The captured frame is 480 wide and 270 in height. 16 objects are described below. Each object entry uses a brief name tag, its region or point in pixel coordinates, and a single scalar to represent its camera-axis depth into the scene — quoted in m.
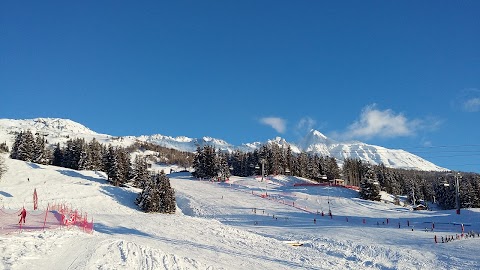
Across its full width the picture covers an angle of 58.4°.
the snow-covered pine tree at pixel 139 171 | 74.36
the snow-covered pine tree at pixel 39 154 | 96.56
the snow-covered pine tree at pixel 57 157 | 110.01
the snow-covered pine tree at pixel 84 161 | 94.88
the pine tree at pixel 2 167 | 65.84
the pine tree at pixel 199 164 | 104.94
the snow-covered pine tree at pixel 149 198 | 58.12
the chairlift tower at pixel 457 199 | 59.23
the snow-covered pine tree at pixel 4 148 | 140.90
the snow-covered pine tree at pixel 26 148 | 92.19
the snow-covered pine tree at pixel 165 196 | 59.88
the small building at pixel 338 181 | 113.93
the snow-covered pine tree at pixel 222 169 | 104.00
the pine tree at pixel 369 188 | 83.06
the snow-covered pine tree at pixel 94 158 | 98.44
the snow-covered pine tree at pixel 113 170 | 71.38
